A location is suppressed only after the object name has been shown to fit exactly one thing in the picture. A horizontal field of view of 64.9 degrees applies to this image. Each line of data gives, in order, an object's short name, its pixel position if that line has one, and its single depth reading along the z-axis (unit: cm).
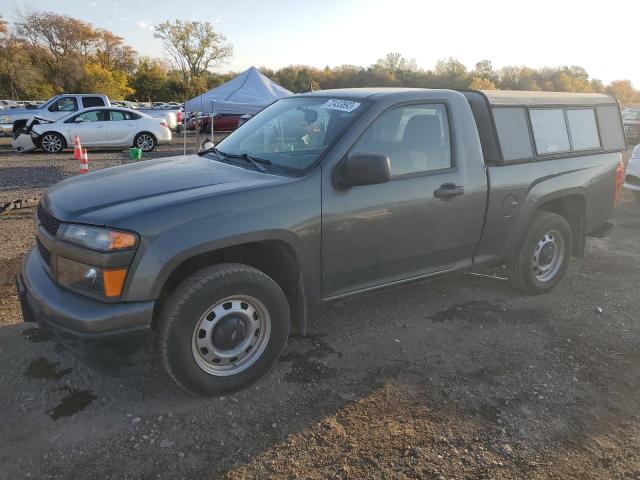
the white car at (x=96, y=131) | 1485
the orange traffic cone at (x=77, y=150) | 1094
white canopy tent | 1447
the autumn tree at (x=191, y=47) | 6184
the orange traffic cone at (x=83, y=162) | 909
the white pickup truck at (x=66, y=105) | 1705
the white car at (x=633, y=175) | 880
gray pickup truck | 263
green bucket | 1298
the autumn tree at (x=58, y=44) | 4947
